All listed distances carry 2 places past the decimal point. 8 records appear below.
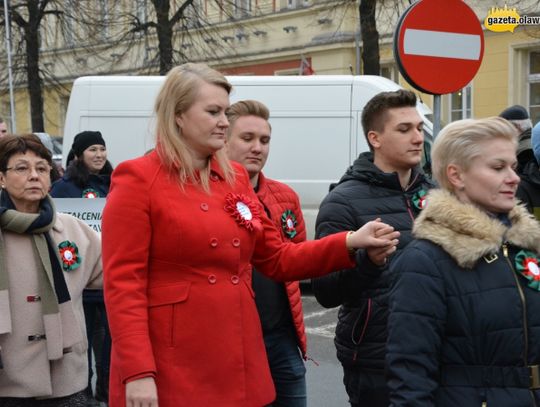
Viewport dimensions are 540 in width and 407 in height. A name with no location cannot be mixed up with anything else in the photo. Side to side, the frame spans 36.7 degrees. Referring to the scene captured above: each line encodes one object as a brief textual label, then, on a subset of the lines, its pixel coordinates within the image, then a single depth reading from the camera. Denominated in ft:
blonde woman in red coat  8.91
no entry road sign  17.24
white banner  20.89
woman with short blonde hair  8.18
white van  33.19
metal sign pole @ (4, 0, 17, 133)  72.45
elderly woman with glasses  11.92
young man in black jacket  11.27
